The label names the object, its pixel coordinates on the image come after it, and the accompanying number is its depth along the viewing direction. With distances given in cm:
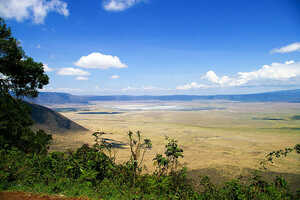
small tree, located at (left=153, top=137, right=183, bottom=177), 791
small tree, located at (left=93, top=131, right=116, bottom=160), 739
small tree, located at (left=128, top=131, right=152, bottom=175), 691
